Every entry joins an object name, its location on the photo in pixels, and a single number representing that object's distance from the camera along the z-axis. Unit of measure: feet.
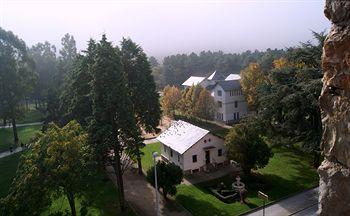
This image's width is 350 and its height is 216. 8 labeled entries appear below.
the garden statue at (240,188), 87.11
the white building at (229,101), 170.60
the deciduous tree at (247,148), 93.66
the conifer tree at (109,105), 75.10
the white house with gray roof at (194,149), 103.19
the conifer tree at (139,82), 103.40
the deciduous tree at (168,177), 84.58
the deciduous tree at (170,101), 180.34
